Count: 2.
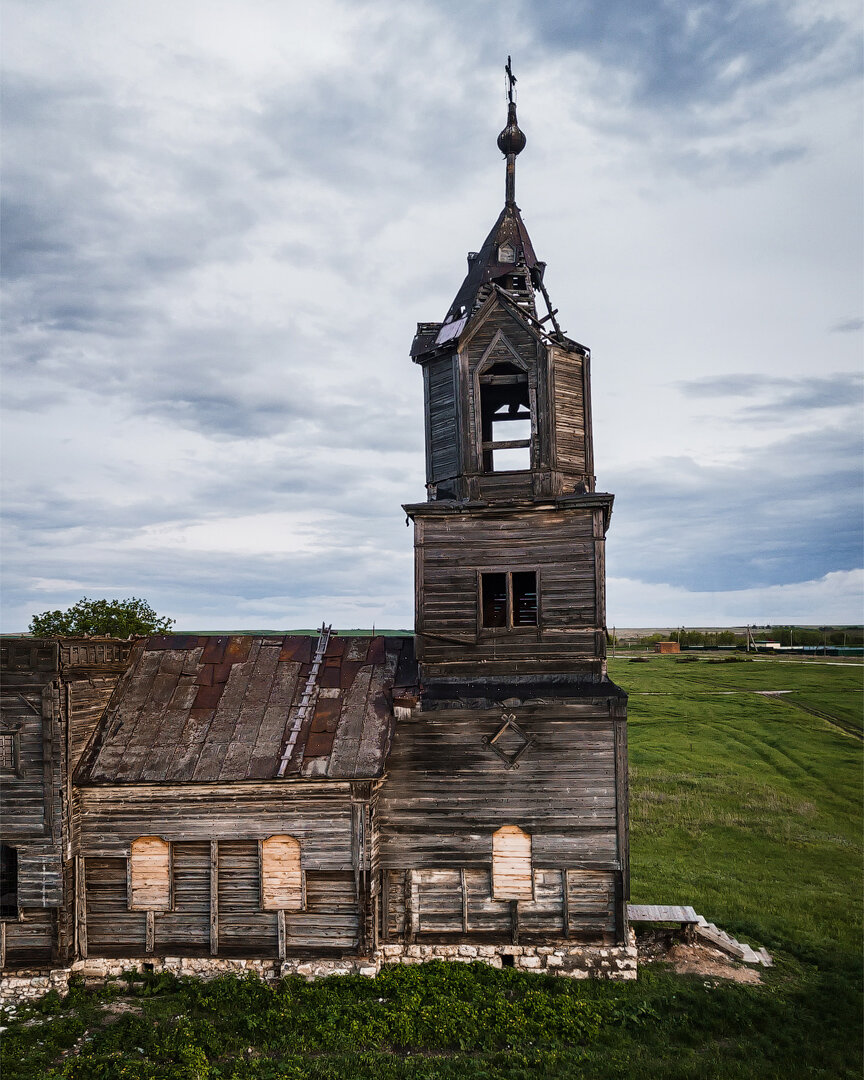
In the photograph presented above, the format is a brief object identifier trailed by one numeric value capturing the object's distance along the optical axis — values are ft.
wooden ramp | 58.90
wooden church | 52.65
